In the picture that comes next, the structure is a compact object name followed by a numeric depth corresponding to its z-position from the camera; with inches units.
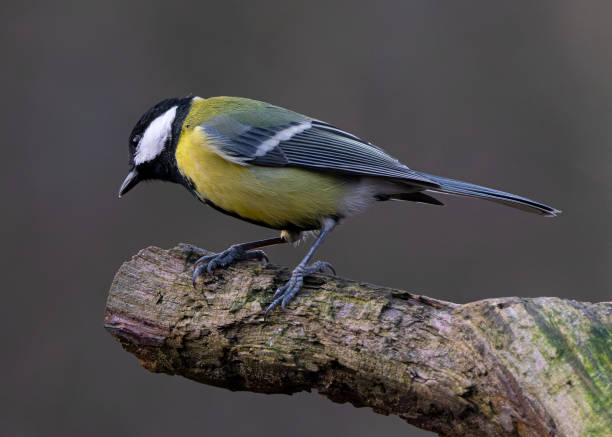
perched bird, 119.9
